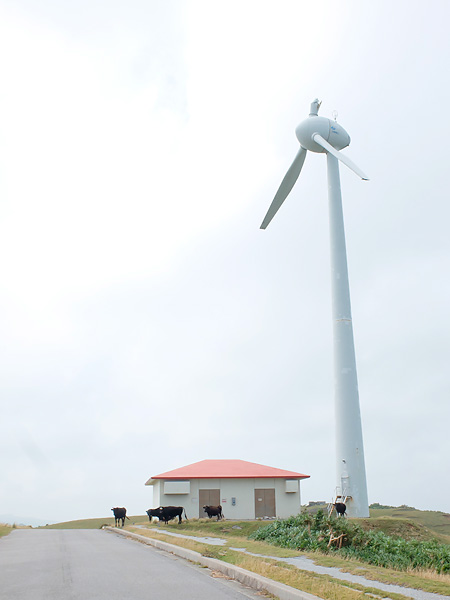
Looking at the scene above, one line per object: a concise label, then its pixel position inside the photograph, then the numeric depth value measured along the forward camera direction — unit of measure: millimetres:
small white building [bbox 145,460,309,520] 38344
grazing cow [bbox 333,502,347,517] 31672
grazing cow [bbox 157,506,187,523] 34156
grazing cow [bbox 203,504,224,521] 35719
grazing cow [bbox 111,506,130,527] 38250
